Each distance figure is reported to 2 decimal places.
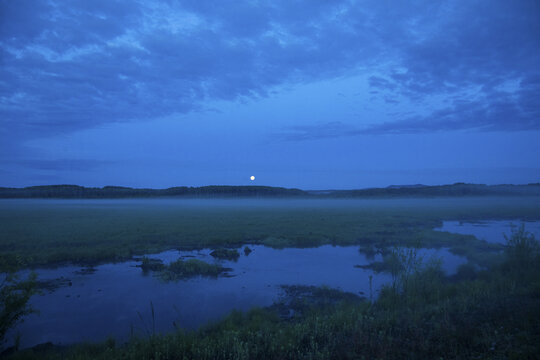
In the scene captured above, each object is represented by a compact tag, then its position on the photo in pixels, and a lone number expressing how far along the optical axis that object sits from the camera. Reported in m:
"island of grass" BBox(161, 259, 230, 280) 13.78
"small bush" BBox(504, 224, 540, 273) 11.91
